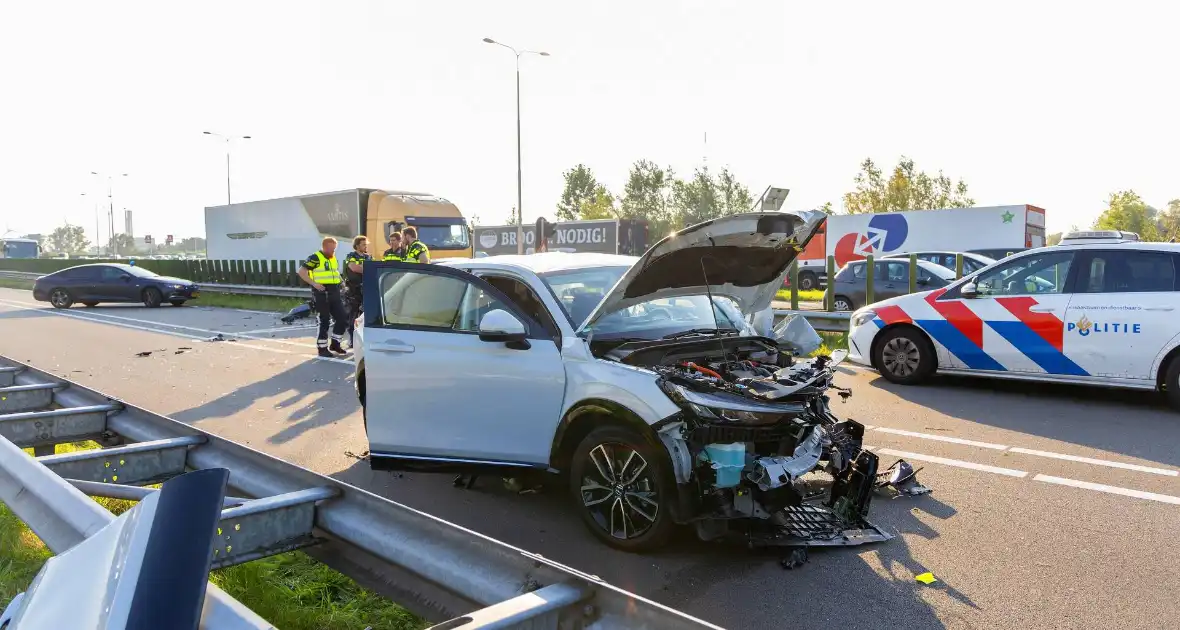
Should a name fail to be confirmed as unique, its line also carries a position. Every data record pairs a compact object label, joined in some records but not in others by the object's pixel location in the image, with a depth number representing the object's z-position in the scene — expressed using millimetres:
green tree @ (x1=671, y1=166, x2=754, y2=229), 52125
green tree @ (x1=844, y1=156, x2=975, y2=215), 54844
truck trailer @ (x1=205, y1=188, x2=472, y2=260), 23016
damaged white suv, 4055
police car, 7391
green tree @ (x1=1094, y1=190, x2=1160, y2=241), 51725
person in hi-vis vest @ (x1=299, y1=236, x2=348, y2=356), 11625
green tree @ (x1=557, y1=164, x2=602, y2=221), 71000
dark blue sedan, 22094
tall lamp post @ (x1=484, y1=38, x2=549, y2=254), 29375
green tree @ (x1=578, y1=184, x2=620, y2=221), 61375
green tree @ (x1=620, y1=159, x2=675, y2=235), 58094
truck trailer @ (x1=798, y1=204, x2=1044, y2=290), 25859
